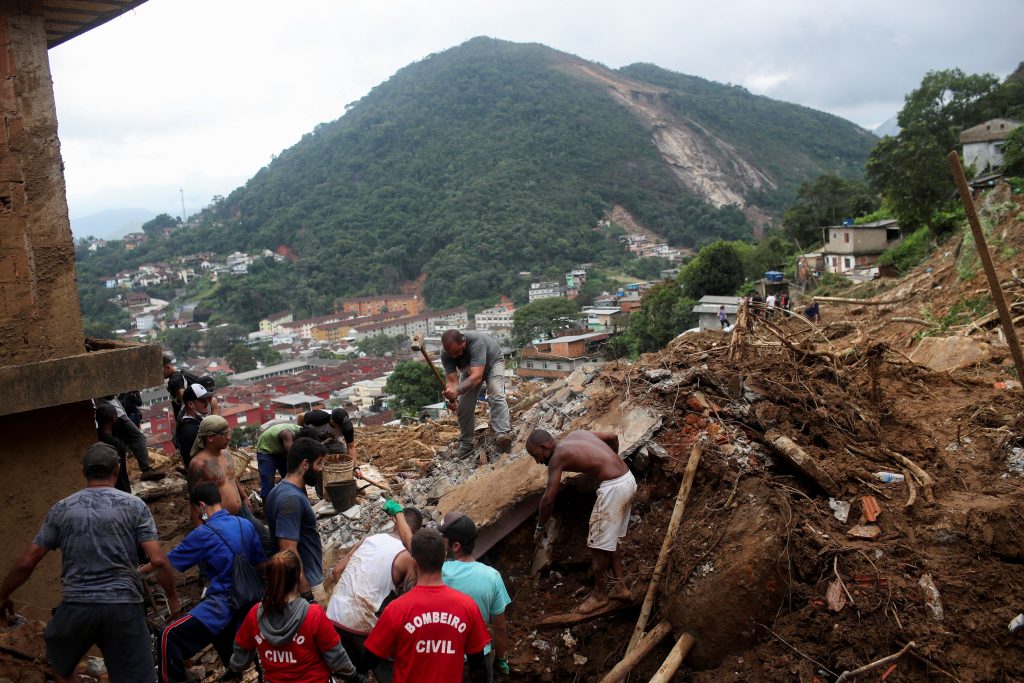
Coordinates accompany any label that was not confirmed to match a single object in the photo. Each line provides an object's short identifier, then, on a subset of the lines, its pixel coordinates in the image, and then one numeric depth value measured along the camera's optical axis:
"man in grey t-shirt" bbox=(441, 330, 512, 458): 6.32
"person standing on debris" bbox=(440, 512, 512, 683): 3.33
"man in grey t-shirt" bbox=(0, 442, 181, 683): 3.20
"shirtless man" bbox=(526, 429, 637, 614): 4.31
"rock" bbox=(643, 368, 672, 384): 6.02
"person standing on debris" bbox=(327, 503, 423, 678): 3.50
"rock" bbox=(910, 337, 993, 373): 8.00
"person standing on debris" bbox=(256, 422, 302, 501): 5.14
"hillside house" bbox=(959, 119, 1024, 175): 30.55
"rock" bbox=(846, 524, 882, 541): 4.35
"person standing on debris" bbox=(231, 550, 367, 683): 2.88
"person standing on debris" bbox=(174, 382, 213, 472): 5.67
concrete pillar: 4.08
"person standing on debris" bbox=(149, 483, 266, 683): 3.52
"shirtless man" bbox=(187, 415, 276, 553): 4.09
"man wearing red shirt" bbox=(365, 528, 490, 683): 2.89
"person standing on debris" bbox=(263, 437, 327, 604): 3.73
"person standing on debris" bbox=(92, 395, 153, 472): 6.11
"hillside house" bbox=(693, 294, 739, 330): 28.69
